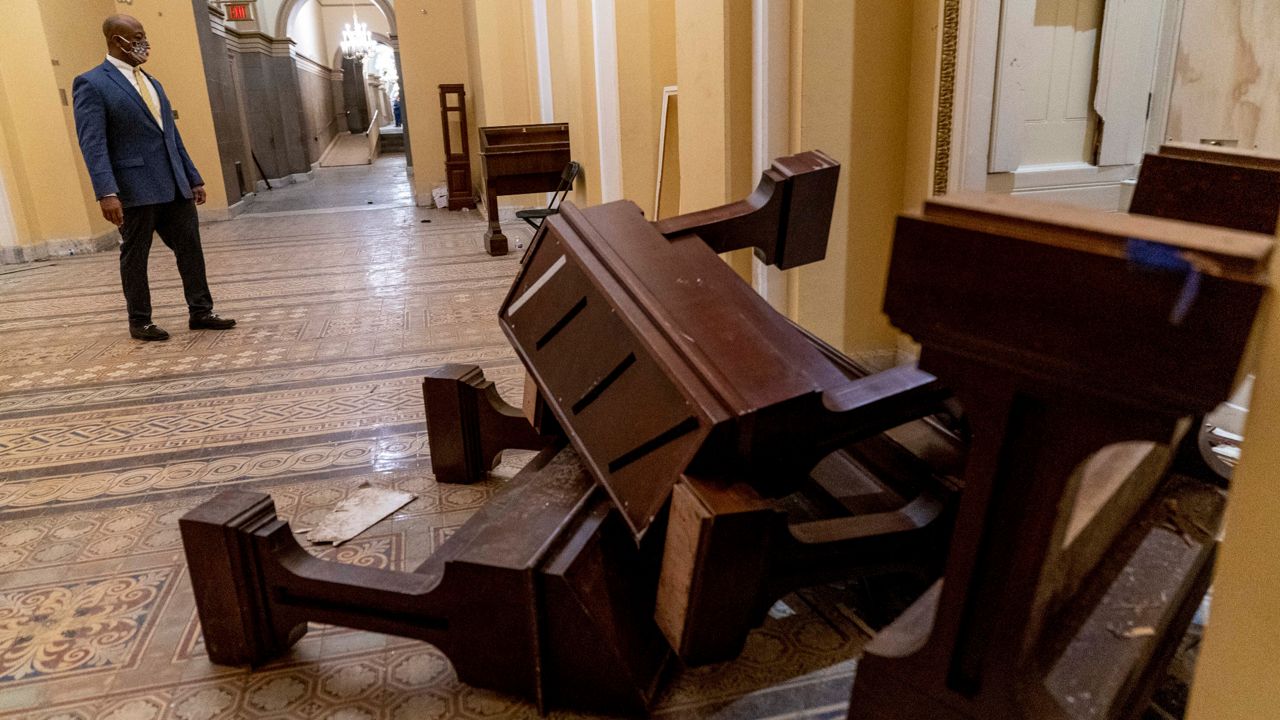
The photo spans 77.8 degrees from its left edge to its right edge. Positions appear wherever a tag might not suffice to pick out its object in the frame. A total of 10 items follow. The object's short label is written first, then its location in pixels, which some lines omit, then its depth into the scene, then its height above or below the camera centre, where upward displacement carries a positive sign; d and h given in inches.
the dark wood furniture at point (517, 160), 290.4 -14.9
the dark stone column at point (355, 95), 1149.7 +40.6
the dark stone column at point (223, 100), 450.6 +16.6
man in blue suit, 177.5 -7.0
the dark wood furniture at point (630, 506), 56.4 -32.2
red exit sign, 518.0 +73.2
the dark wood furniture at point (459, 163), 434.3 -22.6
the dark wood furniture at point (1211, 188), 60.2 -7.3
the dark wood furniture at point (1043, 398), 31.0 -12.8
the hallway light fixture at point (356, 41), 888.3 +90.0
